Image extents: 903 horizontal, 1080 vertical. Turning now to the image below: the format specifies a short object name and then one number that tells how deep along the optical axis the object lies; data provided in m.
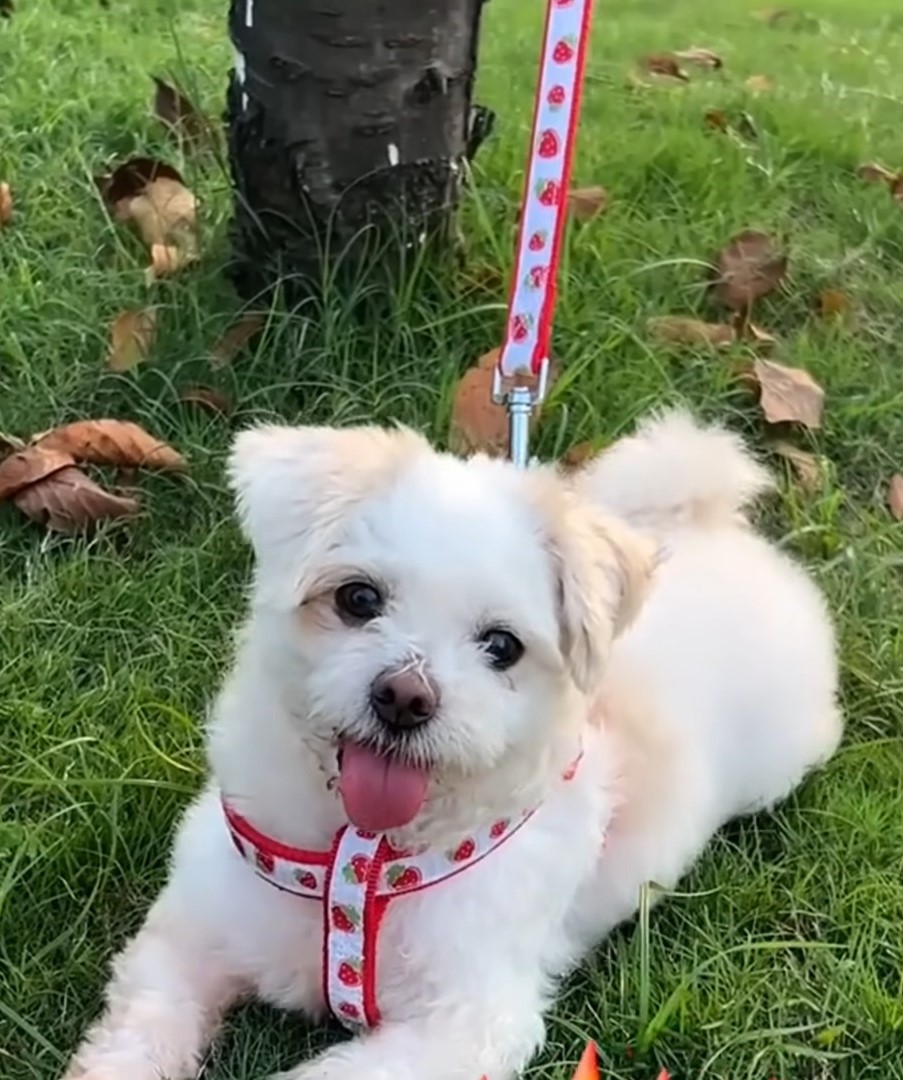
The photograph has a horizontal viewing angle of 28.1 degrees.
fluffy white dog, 1.79
